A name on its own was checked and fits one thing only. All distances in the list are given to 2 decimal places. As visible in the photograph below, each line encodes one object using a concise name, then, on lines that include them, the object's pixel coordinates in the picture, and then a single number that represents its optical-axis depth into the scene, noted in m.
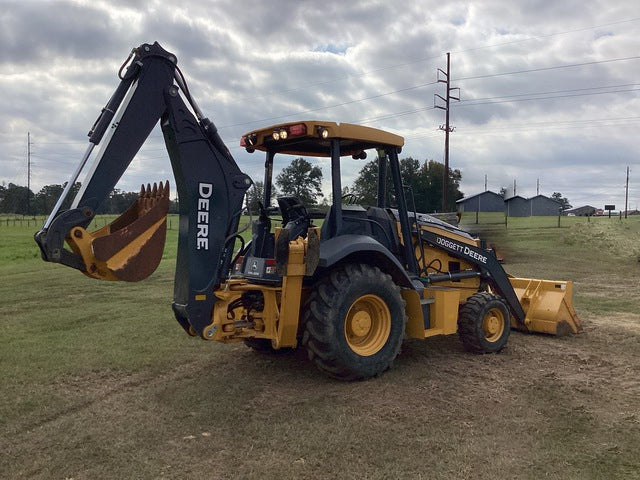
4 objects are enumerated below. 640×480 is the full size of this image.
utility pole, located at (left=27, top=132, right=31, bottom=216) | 73.38
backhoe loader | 4.85
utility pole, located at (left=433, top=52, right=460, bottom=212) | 30.80
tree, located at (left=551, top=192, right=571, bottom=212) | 111.47
